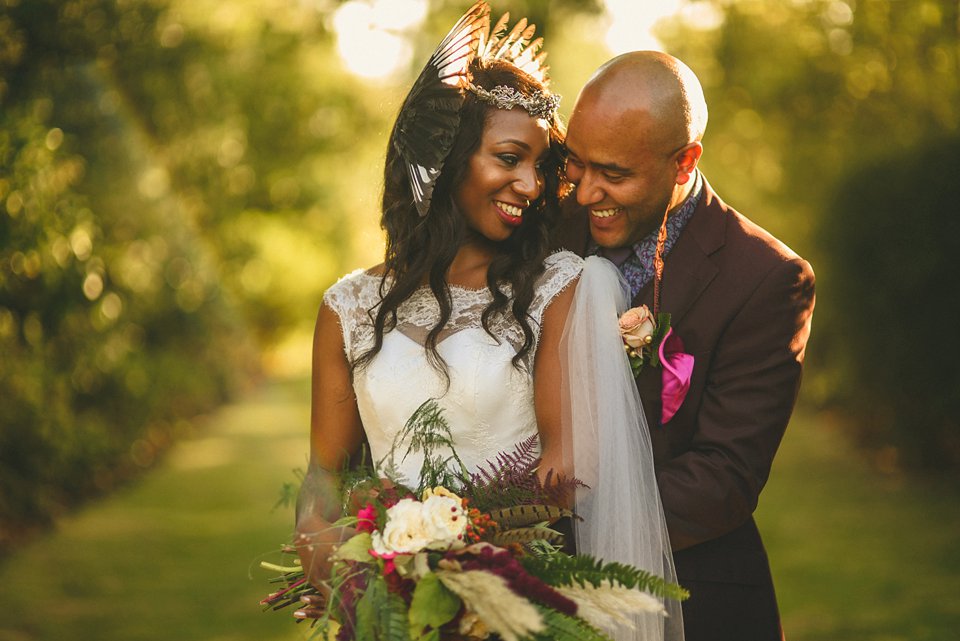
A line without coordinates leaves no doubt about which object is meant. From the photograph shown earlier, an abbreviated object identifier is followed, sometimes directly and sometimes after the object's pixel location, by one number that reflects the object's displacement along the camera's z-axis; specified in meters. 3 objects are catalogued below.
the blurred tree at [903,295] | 8.77
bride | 3.01
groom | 3.11
